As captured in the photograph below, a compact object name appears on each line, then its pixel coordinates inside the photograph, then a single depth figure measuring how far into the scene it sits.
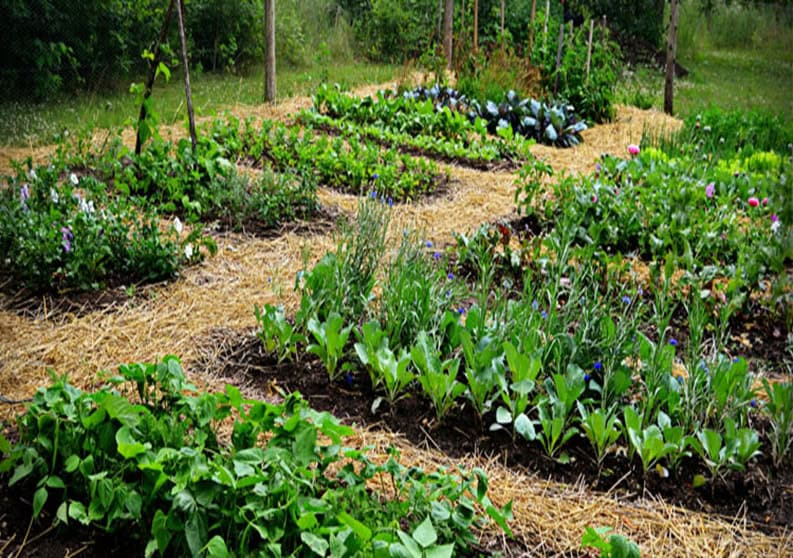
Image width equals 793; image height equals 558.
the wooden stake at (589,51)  8.52
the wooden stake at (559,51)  8.20
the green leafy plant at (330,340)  2.76
